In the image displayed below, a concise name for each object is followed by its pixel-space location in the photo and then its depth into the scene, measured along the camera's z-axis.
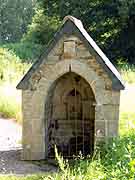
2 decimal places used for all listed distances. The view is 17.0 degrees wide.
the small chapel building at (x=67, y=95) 7.46
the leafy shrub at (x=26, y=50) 25.02
